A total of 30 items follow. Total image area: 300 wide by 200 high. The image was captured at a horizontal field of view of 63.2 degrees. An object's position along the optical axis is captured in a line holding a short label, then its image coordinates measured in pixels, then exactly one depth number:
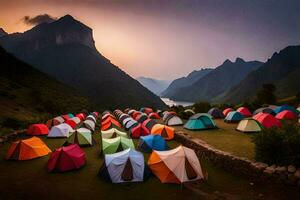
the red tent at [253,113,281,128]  22.78
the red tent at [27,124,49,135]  26.78
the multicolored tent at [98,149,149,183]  12.24
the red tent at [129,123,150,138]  25.20
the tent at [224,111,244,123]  29.33
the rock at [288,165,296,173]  11.16
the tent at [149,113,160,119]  42.08
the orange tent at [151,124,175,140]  23.21
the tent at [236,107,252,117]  36.06
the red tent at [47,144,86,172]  13.88
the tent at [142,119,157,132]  27.16
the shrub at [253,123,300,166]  11.77
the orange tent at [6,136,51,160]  16.27
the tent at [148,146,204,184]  12.10
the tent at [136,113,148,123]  36.12
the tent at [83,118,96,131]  29.27
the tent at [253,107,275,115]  31.33
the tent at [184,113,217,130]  24.72
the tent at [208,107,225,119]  36.09
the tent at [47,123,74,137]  25.17
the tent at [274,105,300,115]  30.95
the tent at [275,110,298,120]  27.38
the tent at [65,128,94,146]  20.59
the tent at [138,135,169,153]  18.12
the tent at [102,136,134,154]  16.89
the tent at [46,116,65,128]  30.73
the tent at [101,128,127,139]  20.56
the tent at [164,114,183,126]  29.89
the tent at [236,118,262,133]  21.53
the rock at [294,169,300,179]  10.91
